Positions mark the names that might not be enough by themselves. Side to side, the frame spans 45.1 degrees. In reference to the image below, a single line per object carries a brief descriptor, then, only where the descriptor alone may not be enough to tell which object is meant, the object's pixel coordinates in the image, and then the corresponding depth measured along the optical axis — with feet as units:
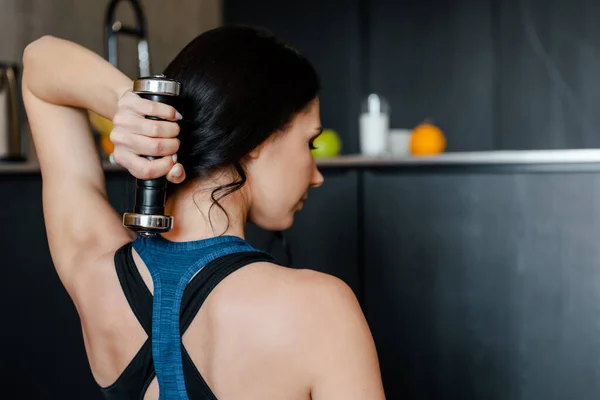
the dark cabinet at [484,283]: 5.26
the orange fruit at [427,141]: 7.43
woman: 2.42
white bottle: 7.57
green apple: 7.64
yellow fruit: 7.32
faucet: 8.13
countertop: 5.18
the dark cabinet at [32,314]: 6.31
